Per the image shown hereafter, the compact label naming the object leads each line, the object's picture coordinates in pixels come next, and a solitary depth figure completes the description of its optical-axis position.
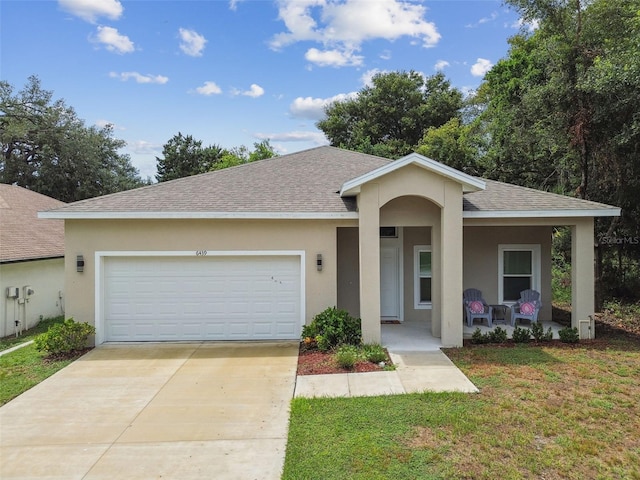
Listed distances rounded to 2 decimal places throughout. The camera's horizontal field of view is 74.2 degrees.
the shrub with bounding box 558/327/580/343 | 9.70
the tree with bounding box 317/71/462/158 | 34.34
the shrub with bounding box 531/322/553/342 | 9.82
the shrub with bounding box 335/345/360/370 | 7.98
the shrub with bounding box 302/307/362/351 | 9.18
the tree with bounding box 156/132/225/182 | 41.16
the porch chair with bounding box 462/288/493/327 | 10.86
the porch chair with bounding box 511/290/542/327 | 10.70
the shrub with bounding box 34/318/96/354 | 9.14
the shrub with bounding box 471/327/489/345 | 9.73
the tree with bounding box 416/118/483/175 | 23.16
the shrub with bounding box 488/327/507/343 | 9.73
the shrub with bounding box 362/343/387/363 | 8.34
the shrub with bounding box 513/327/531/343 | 9.77
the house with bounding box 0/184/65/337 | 12.02
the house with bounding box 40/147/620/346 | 9.38
